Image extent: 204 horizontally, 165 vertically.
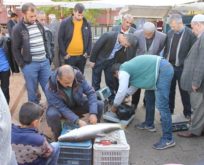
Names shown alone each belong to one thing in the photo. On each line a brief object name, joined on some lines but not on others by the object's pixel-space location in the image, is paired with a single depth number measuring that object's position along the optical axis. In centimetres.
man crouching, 496
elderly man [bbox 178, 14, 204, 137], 528
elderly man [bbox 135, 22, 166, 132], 669
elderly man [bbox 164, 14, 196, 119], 627
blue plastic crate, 436
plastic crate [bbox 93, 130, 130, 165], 432
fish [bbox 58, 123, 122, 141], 437
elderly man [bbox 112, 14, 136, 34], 730
